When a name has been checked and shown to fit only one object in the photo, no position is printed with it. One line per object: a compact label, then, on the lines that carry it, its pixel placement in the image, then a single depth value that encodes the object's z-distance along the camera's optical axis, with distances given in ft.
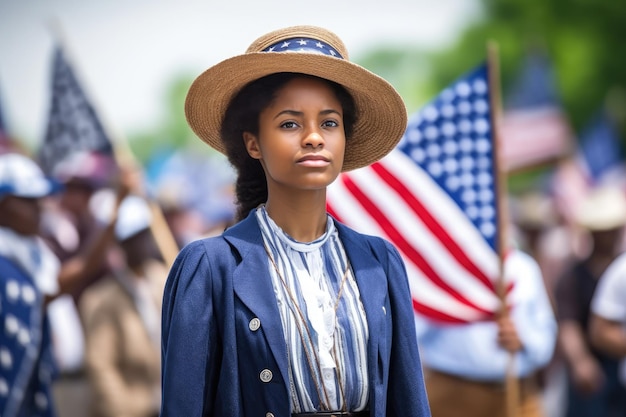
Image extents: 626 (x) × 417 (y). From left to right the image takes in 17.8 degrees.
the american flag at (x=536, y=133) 94.46
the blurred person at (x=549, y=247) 67.00
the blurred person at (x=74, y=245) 50.23
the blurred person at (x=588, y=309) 52.70
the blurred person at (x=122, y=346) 46.20
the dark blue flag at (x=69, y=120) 47.06
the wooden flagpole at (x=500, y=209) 39.42
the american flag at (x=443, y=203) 41.41
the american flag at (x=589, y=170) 87.88
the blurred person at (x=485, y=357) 44.06
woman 19.46
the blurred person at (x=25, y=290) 36.75
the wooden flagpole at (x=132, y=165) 46.39
